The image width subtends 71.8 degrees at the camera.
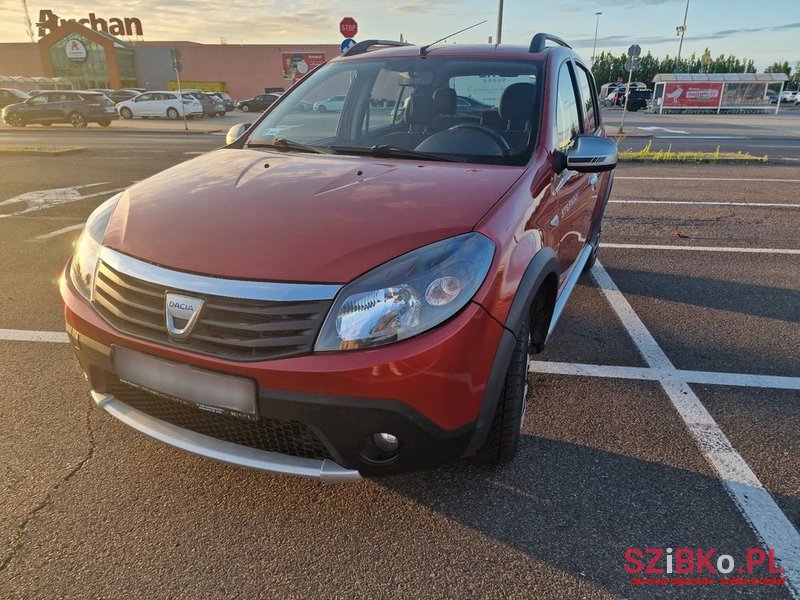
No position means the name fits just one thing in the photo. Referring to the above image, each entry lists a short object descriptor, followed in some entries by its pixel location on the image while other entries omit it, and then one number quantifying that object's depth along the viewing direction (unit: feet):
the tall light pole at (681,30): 204.54
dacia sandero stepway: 5.70
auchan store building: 150.71
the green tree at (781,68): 217.77
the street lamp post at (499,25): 56.54
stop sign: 46.78
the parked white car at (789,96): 146.51
